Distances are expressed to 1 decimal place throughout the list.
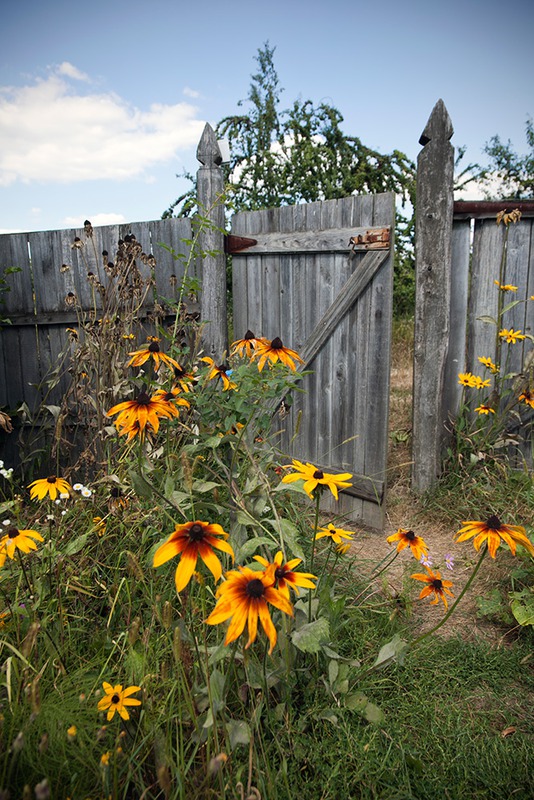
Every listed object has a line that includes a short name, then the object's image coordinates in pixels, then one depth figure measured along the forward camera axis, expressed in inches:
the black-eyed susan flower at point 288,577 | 47.9
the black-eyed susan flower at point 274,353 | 71.1
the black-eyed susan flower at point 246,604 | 40.7
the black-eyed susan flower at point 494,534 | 55.5
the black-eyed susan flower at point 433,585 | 65.4
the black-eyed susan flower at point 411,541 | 66.9
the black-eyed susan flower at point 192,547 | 41.7
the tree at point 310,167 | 239.3
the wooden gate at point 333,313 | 132.7
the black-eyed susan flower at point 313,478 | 55.7
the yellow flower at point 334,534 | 68.7
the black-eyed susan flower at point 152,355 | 68.9
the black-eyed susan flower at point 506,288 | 135.2
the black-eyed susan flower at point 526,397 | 128.3
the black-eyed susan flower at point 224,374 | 73.3
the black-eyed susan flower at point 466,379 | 137.5
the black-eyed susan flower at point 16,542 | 57.3
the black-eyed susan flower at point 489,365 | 138.1
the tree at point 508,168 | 341.7
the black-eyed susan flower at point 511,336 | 135.6
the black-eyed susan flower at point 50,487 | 69.4
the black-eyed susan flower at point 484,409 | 135.9
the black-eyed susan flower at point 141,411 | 56.4
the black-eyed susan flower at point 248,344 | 81.8
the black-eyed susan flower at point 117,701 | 48.7
